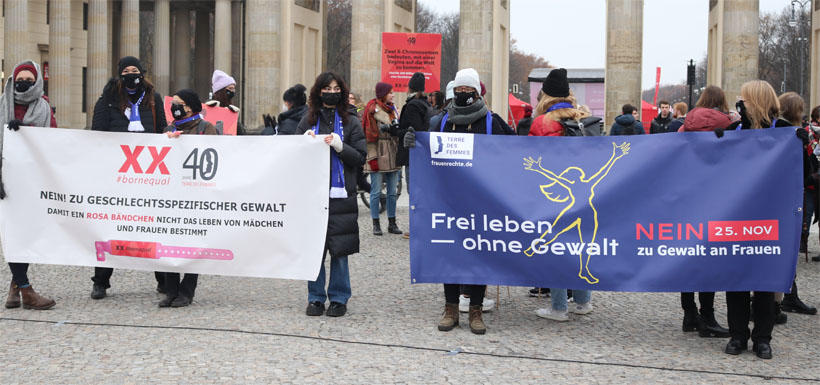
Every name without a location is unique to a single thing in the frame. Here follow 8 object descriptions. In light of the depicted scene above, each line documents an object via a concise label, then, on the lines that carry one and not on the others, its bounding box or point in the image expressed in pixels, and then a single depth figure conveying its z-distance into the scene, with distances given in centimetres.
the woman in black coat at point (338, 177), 849
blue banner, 738
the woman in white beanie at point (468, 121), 815
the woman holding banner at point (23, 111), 885
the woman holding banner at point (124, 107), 920
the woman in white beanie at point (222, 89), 1125
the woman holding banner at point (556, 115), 835
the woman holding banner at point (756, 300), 734
